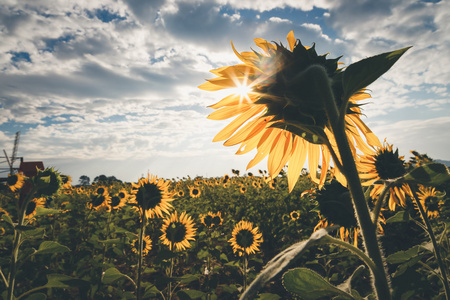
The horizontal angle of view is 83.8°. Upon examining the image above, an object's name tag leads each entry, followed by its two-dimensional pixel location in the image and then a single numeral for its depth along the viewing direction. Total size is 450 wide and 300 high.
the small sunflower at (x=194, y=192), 5.96
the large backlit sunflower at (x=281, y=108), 0.53
